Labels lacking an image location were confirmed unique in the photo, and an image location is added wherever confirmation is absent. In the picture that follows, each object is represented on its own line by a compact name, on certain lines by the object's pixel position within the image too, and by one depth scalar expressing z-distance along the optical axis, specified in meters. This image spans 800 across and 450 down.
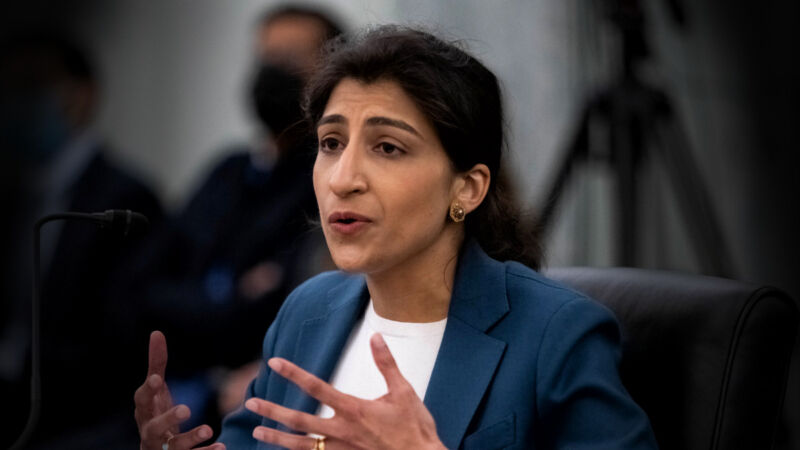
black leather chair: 3.47
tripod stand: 4.11
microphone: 3.40
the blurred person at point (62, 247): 4.23
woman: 3.44
